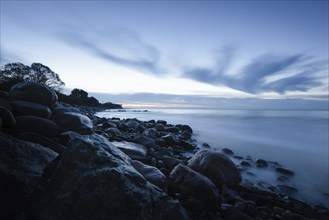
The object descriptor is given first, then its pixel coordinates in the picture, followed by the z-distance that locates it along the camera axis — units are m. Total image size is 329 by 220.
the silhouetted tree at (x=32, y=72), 41.35
